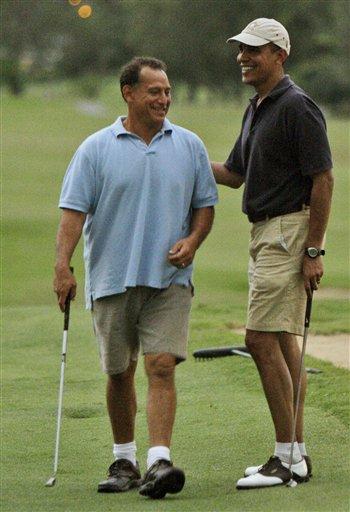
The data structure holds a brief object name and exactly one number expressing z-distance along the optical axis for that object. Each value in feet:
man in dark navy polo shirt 45.88
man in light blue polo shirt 45.65
